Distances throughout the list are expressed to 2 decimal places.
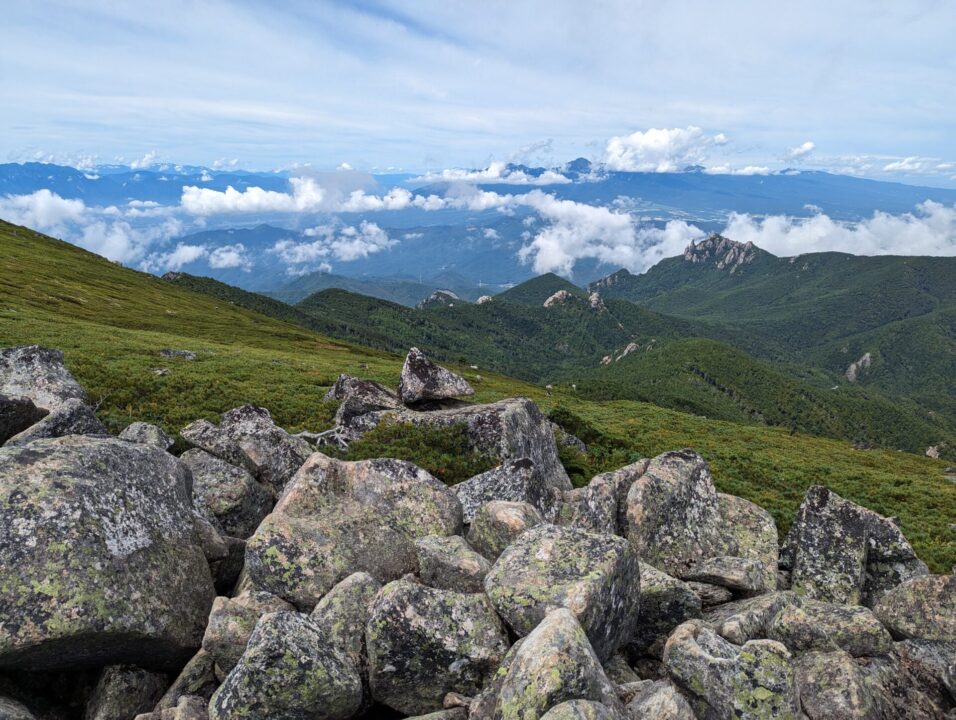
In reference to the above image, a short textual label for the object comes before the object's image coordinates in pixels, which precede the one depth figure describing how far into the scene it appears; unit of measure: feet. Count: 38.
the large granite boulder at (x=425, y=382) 108.37
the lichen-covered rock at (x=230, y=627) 37.01
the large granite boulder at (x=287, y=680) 31.24
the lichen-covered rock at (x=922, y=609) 43.57
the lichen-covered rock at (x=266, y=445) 67.46
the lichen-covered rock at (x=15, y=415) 58.70
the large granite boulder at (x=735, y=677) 33.58
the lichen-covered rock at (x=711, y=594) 49.34
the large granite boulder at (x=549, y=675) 29.68
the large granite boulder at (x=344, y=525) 43.19
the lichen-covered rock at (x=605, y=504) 58.13
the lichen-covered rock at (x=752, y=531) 58.36
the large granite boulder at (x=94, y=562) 33.65
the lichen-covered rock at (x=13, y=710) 31.83
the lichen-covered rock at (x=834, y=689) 34.73
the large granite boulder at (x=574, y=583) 37.52
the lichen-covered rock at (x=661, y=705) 31.53
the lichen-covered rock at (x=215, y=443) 66.39
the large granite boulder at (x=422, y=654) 35.53
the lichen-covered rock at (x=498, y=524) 49.83
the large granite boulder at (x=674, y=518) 55.98
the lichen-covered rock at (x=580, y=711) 27.81
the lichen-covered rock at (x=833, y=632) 40.01
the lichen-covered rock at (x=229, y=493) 55.98
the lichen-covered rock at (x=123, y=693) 35.73
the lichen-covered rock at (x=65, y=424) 55.94
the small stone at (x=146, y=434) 65.41
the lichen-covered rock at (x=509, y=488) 62.64
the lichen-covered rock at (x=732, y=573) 49.65
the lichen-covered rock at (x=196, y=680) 36.47
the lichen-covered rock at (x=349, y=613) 36.91
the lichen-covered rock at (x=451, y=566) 42.73
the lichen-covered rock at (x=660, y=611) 43.60
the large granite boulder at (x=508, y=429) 87.30
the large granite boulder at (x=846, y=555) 55.88
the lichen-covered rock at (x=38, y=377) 67.87
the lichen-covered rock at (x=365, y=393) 106.01
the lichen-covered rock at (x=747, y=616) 40.37
